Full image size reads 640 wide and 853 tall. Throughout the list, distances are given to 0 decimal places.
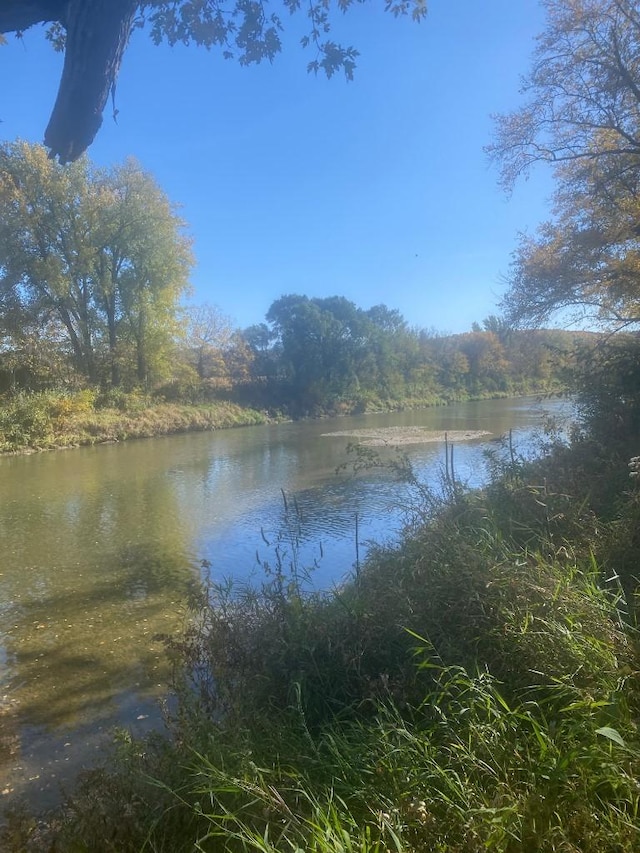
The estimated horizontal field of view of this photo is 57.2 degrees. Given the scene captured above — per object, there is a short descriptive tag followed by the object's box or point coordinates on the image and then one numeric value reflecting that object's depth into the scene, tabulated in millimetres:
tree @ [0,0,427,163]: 2334
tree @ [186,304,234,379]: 42312
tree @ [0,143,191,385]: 27766
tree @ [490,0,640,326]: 10086
